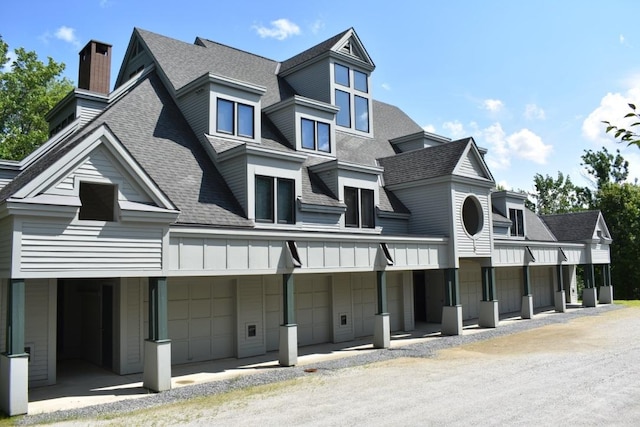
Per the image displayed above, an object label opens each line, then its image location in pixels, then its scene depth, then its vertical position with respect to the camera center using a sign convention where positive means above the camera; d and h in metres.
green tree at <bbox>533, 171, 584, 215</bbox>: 74.50 +8.94
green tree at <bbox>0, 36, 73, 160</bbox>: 38.31 +12.64
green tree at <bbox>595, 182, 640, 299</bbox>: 44.62 +1.66
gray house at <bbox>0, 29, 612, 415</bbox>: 13.14 +1.46
